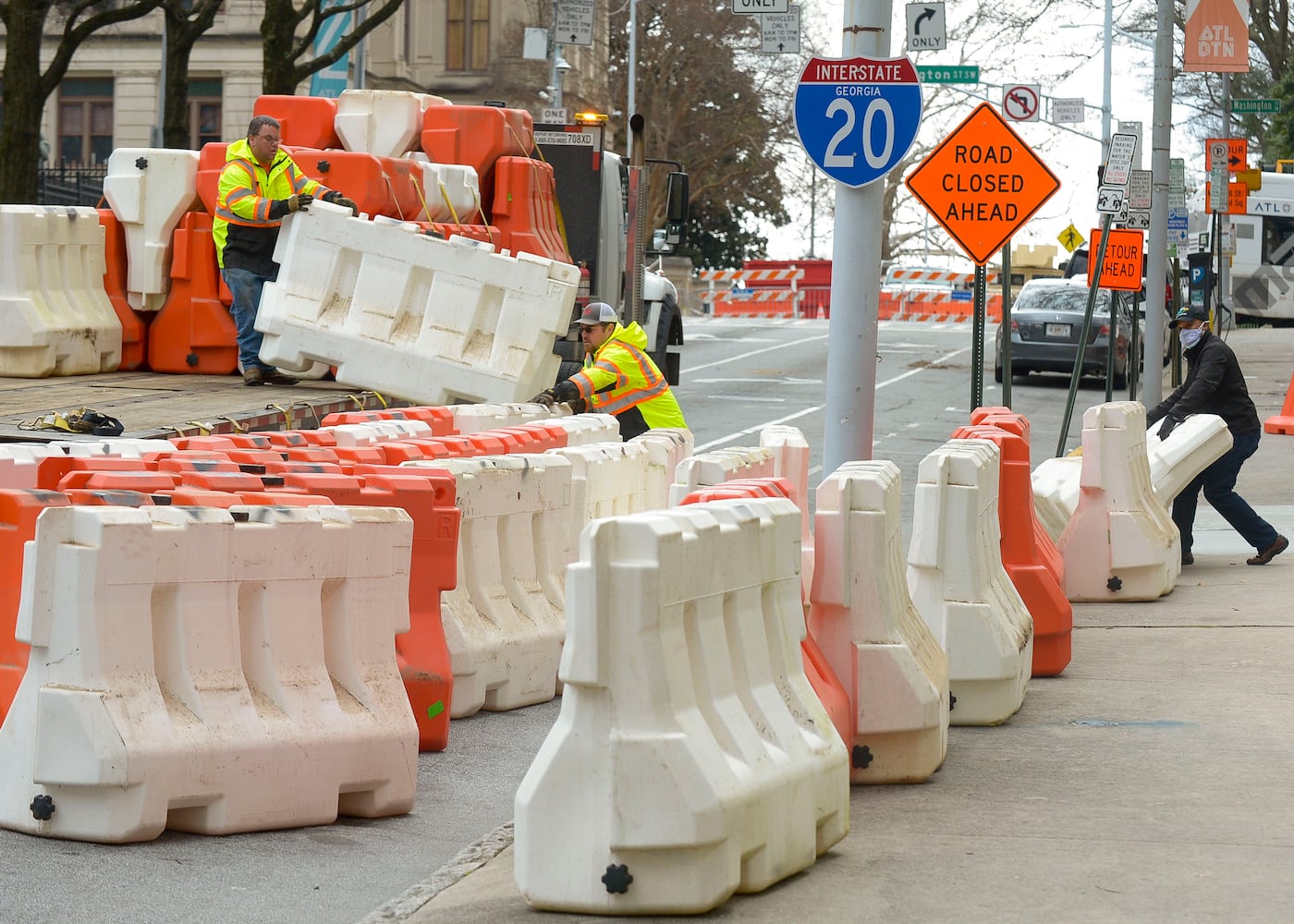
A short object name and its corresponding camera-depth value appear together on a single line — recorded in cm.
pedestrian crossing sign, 5394
